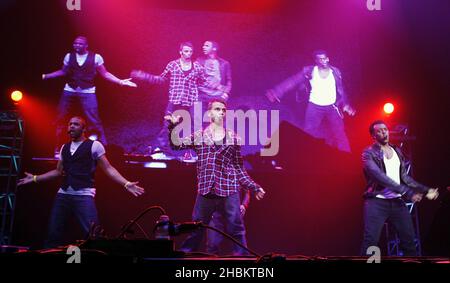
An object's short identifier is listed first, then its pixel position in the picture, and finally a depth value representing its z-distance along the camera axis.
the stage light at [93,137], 7.42
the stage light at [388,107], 8.16
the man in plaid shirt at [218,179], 5.70
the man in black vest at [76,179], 5.86
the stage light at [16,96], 7.70
